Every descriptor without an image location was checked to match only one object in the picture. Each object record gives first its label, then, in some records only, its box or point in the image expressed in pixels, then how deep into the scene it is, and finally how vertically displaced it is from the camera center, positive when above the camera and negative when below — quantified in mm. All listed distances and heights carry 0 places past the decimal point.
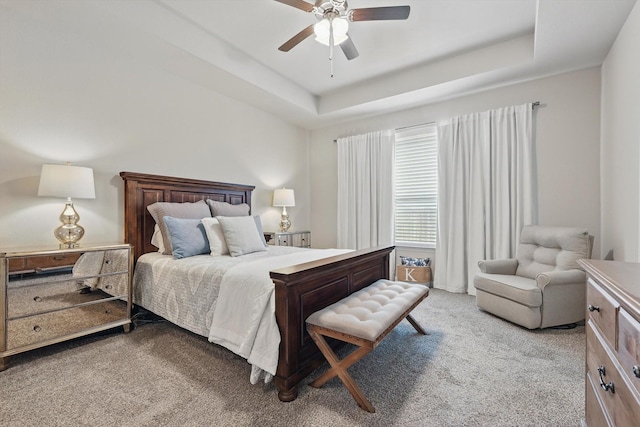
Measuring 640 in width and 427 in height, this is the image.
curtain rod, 3327 +1266
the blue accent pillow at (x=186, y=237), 2617 -243
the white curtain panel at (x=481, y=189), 3387 +271
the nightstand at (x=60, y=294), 1923 -630
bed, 1625 -456
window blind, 4180 +387
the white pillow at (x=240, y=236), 2760 -242
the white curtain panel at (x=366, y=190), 4461 +352
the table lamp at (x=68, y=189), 2199 +187
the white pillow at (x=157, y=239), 2850 -284
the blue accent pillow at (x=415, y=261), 4117 -749
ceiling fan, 2148 +1528
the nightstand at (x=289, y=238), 4176 -435
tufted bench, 1534 -650
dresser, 760 -437
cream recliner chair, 2520 -691
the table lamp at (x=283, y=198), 4383 +210
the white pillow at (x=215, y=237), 2750 -248
